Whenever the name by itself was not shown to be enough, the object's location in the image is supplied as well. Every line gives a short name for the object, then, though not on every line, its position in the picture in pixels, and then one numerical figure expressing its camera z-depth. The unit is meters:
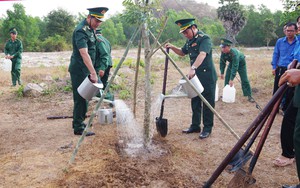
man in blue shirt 5.10
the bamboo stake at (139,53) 3.55
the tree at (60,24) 28.38
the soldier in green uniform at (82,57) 3.76
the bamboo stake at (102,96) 3.22
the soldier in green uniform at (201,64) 3.98
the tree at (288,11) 7.03
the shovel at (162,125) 4.21
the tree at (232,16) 23.30
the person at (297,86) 2.25
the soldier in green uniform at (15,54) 8.38
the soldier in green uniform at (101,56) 4.75
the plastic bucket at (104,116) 4.87
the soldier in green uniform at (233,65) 6.14
